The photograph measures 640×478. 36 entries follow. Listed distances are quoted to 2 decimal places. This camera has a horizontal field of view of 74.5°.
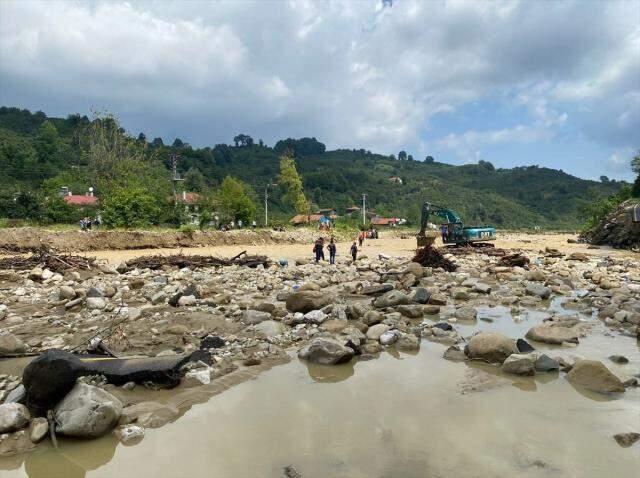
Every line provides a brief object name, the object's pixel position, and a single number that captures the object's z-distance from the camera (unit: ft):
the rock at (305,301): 30.76
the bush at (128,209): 112.78
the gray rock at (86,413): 13.47
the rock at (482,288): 39.99
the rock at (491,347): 20.74
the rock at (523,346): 21.75
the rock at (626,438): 13.33
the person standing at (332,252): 65.31
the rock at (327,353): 20.59
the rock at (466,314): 30.35
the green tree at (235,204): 162.20
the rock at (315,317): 27.86
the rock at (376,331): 24.44
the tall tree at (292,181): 191.01
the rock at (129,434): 13.59
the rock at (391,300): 32.99
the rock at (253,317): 27.76
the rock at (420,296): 34.40
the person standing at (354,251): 70.64
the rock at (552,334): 24.02
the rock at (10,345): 20.74
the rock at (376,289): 39.65
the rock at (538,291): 38.37
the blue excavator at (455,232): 93.40
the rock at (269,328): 25.26
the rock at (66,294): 33.85
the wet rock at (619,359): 21.01
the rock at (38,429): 13.38
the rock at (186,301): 32.83
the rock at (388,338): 23.82
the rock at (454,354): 21.37
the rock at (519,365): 19.08
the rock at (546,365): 19.44
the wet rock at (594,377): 17.37
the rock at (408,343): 23.07
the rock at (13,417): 13.64
